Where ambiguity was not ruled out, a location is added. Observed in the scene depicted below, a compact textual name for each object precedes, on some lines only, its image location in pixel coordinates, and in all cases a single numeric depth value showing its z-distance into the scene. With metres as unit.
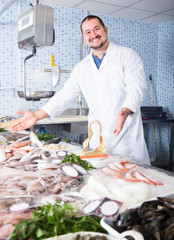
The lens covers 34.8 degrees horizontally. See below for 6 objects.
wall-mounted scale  2.21
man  2.50
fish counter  0.88
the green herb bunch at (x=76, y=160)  1.54
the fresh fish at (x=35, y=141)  2.15
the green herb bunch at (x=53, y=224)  0.81
